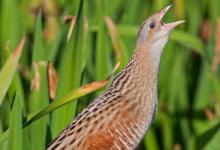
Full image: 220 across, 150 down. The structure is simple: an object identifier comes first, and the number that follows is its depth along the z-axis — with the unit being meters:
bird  5.33
